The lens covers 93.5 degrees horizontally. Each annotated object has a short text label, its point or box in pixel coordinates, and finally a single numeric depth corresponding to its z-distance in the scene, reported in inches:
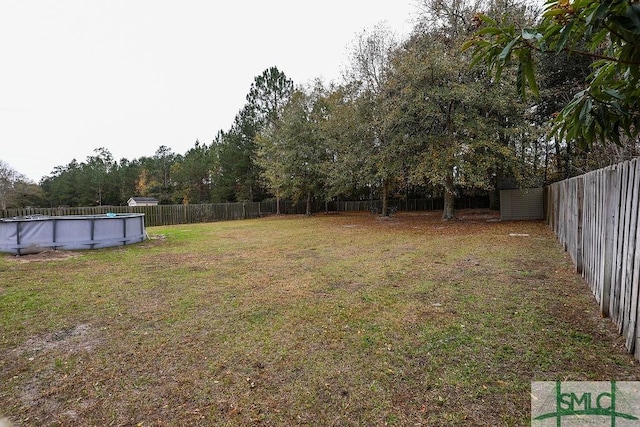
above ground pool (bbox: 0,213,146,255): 307.0
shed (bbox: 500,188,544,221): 498.3
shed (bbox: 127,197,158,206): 1399.4
